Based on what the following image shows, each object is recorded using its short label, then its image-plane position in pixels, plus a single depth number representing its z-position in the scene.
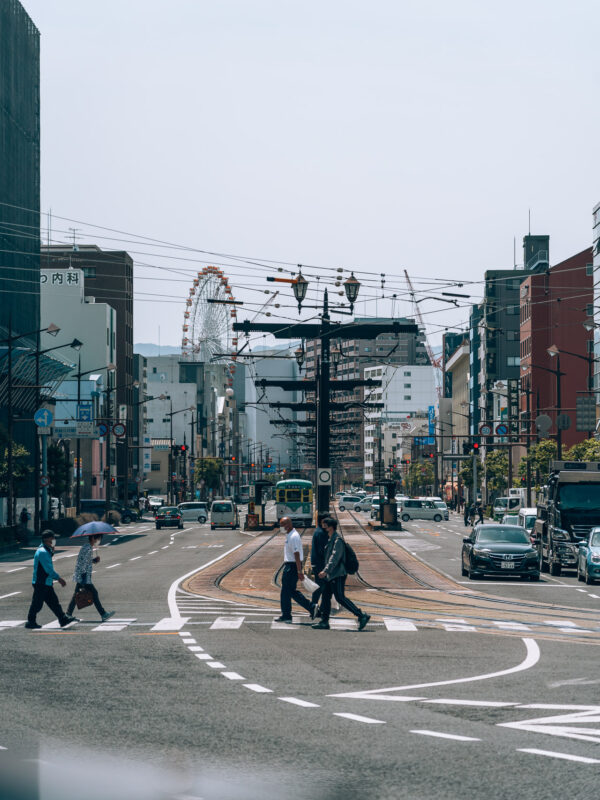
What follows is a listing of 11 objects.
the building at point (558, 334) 134.50
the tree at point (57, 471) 98.56
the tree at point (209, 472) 191.12
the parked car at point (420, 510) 106.88
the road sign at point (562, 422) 78.87
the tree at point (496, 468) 126.81
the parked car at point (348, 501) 133.62
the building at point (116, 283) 168.12
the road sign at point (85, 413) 97.22
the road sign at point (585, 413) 85.13
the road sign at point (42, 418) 68.32
